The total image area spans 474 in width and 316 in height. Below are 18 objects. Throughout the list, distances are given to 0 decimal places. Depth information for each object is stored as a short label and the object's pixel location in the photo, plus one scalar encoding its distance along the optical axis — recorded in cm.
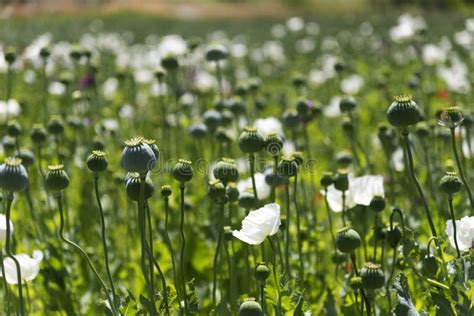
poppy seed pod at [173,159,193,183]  224
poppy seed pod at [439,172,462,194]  226
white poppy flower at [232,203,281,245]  223
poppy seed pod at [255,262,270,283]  221
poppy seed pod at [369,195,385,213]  239
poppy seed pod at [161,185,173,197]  223
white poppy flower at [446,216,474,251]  224
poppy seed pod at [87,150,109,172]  223
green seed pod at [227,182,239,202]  244
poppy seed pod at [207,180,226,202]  231
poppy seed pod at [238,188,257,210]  239
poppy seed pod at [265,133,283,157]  237
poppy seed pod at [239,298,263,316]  213
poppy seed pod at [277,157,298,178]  232
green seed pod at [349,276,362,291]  224
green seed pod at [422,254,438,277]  223
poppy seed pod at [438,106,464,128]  224
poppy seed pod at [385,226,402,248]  231
